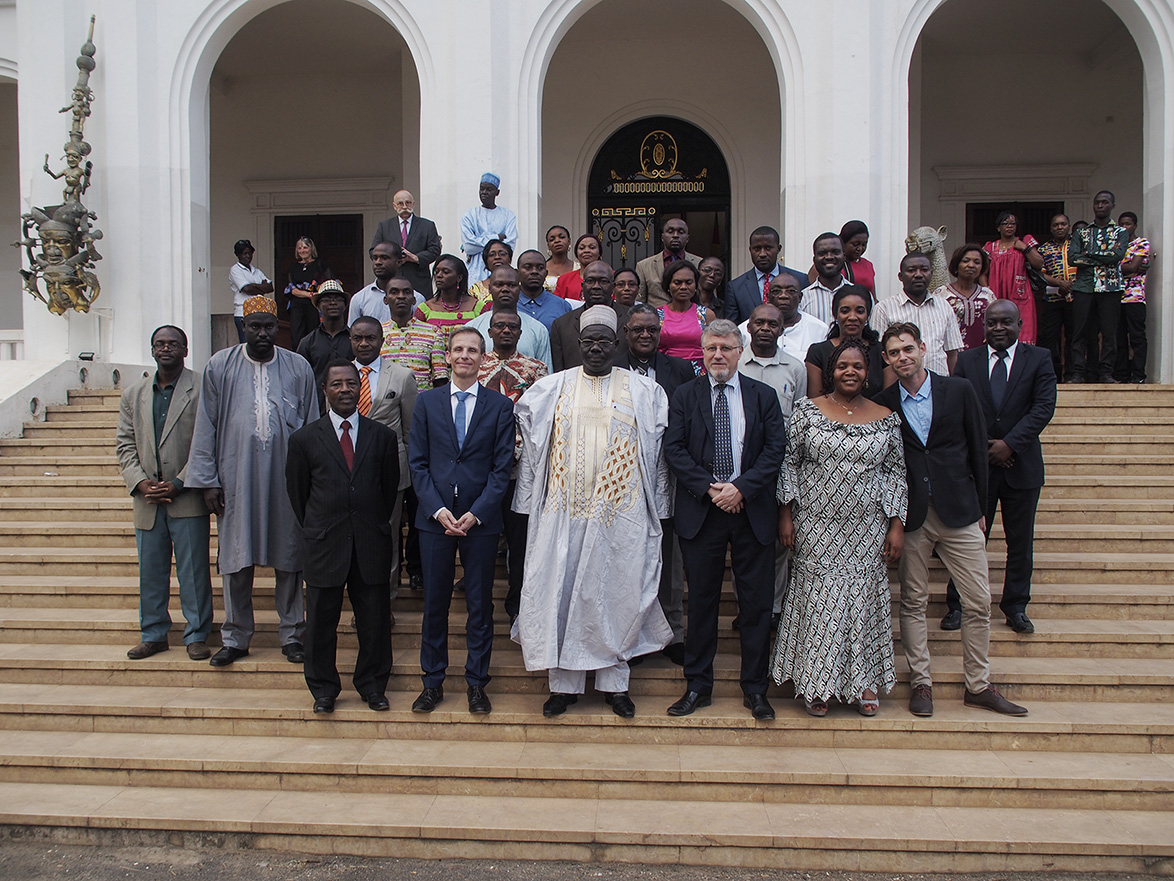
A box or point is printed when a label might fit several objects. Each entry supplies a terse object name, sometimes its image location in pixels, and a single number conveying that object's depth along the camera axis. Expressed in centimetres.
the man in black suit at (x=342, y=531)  458
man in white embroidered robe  454
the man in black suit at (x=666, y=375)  498
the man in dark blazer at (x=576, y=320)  558
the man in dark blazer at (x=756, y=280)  657
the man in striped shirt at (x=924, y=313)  614
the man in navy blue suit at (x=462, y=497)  457
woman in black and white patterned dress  441
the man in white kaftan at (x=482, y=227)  835
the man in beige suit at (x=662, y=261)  698
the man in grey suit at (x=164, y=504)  518
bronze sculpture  898
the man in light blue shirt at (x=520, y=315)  569
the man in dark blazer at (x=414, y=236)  815
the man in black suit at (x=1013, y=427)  514
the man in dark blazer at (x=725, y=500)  452
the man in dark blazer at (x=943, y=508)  454
